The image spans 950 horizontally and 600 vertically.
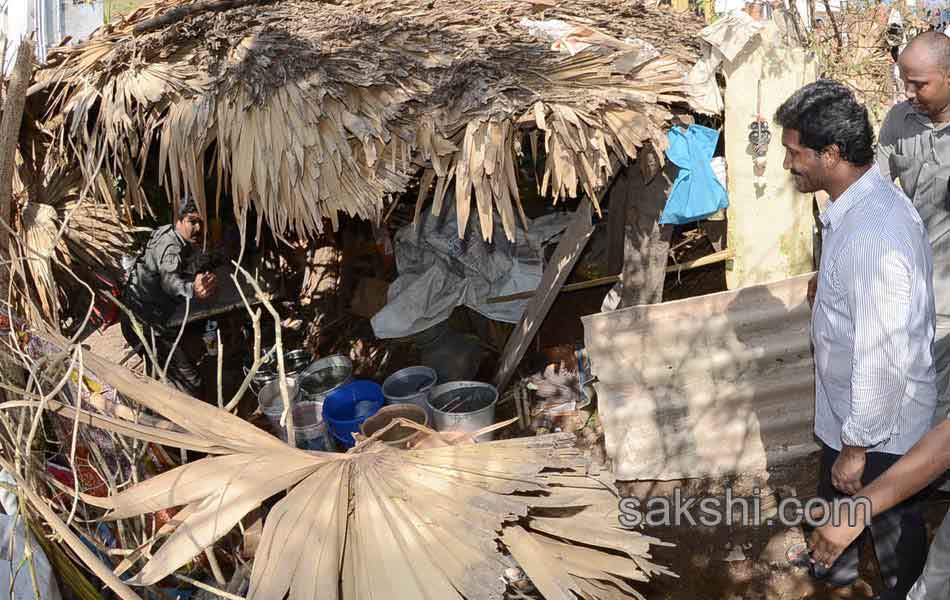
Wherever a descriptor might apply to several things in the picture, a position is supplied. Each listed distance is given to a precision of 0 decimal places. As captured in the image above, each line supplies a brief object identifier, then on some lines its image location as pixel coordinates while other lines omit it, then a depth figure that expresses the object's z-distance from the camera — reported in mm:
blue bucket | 4652
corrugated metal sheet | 4379
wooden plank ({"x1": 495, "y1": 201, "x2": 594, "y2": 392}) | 4539
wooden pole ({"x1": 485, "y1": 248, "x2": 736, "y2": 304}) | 4505
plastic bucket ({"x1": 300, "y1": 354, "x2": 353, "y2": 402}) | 5328
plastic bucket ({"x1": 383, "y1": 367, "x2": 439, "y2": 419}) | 5062
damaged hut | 1674
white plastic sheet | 5383
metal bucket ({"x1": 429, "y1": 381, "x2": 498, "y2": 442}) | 4395
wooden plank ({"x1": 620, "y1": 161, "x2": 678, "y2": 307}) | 4422
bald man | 3250
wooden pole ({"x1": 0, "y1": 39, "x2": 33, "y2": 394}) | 3037
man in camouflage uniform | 4766
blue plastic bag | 3984
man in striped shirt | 2240
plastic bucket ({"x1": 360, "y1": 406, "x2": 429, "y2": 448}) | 3633
